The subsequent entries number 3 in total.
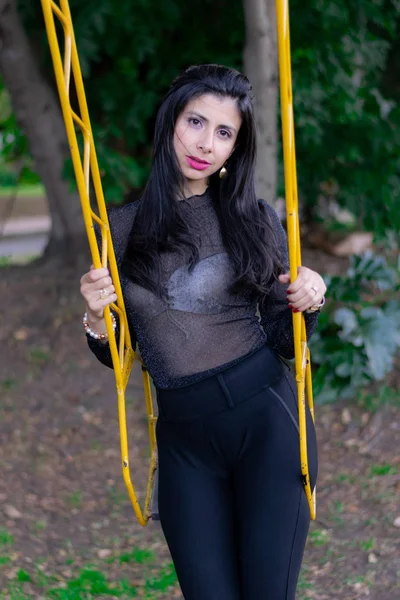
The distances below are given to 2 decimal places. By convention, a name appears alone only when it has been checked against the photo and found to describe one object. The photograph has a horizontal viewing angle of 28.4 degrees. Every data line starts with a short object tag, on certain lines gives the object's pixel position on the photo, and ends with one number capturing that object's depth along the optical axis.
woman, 2.00
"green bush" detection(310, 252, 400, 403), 4.98
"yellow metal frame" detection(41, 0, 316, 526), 1.77
